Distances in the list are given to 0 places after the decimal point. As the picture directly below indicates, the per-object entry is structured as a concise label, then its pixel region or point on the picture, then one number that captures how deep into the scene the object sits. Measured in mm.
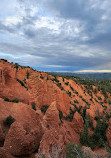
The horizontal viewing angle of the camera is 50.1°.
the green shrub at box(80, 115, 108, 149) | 14852
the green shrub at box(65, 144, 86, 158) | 8109
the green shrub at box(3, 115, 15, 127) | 9152
